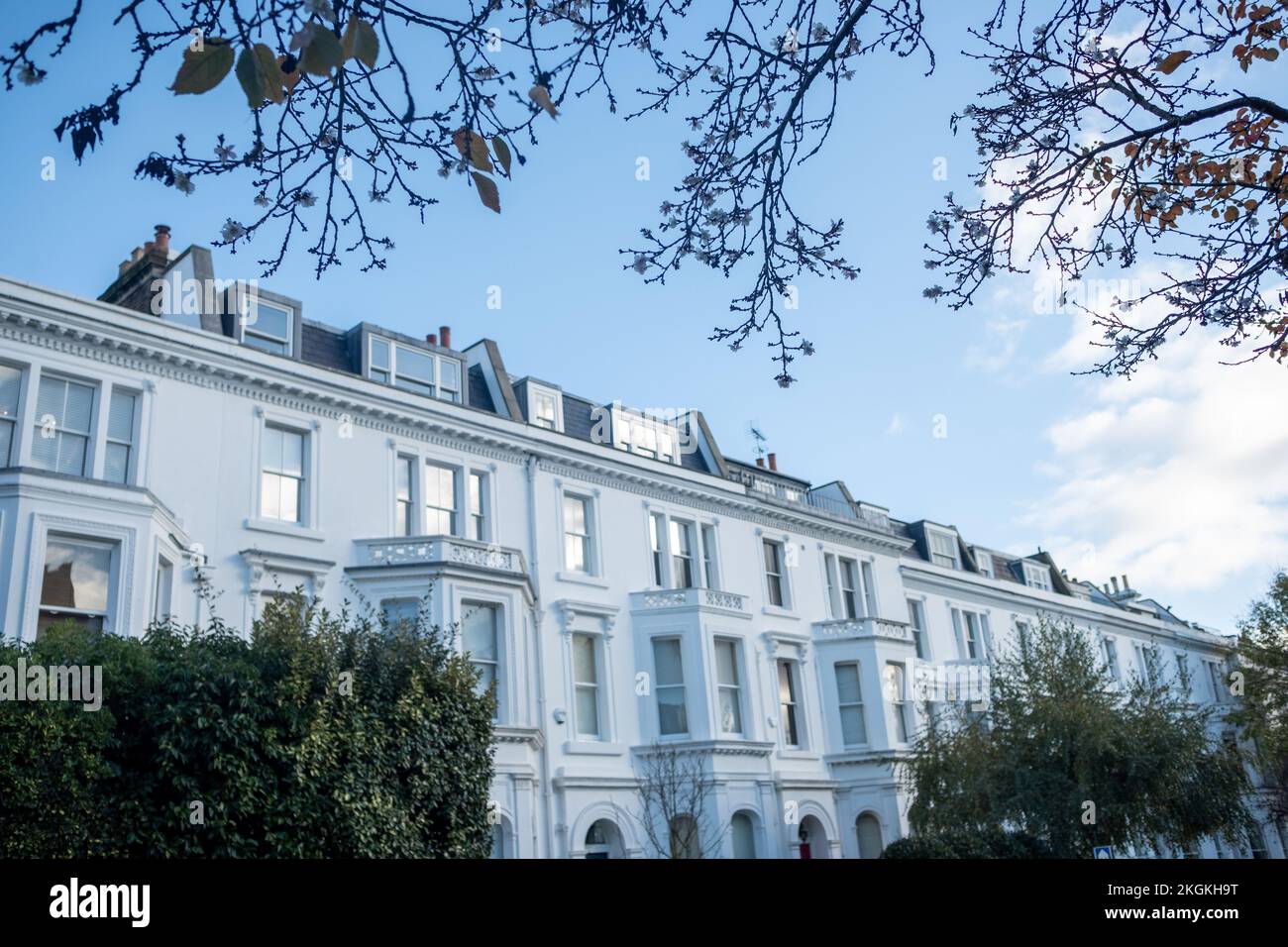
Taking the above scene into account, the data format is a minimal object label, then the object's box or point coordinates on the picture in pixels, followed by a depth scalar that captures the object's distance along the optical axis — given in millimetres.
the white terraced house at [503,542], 17672
